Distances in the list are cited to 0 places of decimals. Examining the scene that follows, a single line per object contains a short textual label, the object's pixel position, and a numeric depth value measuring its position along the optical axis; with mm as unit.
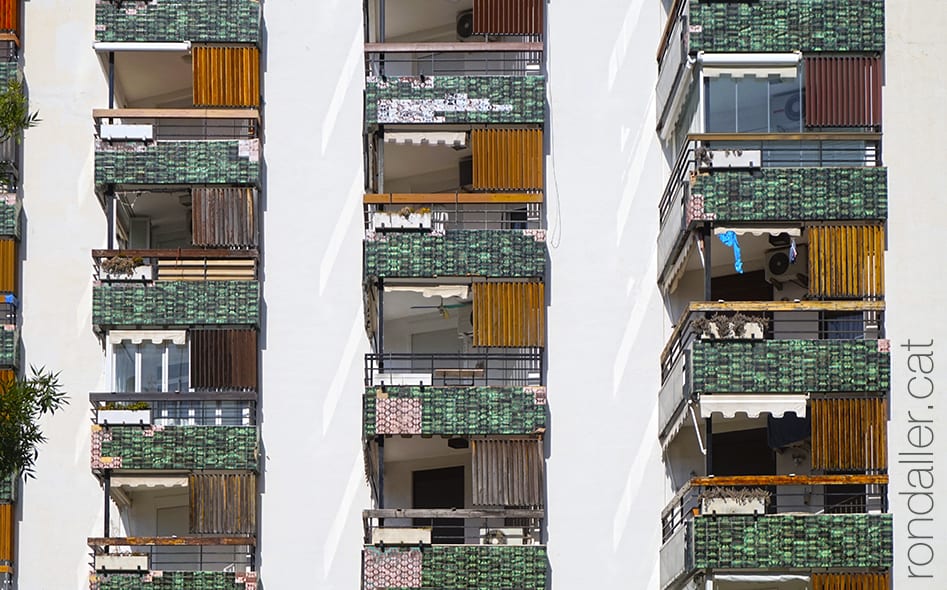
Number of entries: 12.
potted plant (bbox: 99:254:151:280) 52469
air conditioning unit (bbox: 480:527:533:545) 50406
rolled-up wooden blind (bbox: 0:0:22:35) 54750
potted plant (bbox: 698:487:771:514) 47094
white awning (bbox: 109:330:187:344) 52375
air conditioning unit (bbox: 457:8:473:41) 55375
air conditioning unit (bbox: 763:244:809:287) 51031
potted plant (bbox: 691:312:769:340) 47969
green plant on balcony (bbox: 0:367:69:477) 41312
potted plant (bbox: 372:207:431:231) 52000
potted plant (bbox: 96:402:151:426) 51562
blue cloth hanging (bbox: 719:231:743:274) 49031
